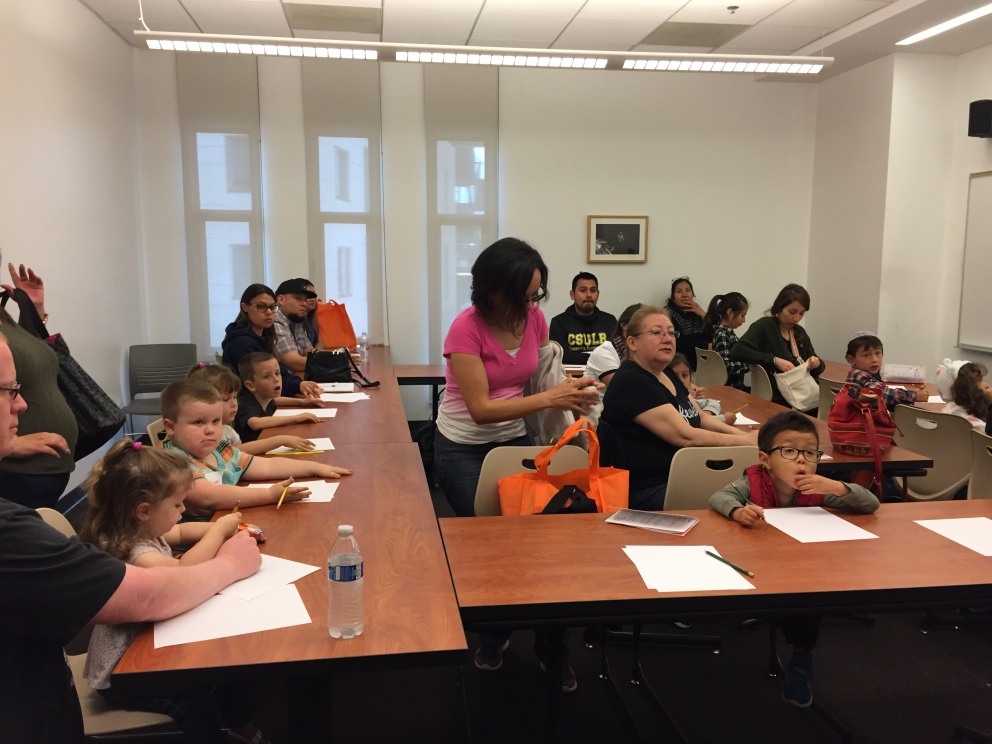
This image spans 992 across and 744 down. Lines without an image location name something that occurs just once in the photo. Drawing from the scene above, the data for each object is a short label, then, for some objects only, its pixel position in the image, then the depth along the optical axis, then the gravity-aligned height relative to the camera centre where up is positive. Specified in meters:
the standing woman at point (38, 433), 2.41 -0.55
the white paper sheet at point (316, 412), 3.65 -0.70
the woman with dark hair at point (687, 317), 6.81 -0.42
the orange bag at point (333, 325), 5.99 -0.45
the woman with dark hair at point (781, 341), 5.21 -0.49
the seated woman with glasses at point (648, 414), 2.84 -0.55
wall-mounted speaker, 5.63 +1.17
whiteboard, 5.94 +0.02
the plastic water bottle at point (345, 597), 1.38 -0.62
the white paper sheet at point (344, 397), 4.14 -0.72
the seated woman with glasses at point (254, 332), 3.94 -0.34
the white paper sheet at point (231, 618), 1.36 -0.66
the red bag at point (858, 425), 3.02 -0.62
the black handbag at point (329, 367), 4.69 -0.61
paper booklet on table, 2.06 -0.71
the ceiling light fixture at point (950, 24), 5.12 +1.78
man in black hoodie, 6.12 -0.42
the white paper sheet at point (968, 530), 1.99 -0.72
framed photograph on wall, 7.06 +0.31
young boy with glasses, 2.22 -0.67
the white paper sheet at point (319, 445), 2.81 -0.69
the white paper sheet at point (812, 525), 2.04 -0.71
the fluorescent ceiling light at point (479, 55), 4.71 +1.43
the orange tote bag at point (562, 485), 2.32 -0.67
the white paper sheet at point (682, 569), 1.70 -0.71
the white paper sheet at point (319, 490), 2.23 -0.68
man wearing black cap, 4.72 -0.37
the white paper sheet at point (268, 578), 1.54 -0.67
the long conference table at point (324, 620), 1.27 -0.67
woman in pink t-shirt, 2.62 -0.37
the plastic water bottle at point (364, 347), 6.16 -0.67
